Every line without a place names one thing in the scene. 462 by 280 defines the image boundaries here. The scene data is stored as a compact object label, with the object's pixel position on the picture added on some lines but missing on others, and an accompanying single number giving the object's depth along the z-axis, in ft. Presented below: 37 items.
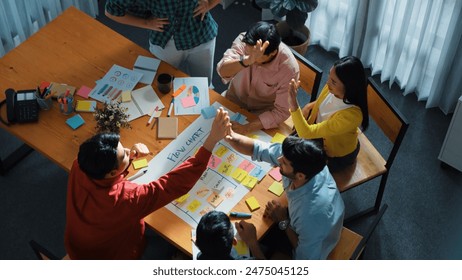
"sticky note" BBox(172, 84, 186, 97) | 10.53
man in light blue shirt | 8.46
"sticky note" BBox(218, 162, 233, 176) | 9.45
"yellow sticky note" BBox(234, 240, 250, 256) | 8.68
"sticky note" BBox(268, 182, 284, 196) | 9.26
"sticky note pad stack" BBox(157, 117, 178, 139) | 9.92
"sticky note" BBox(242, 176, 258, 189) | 9.29
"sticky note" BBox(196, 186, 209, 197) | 9.17
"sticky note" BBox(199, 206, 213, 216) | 8.95
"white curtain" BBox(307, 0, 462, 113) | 12.52
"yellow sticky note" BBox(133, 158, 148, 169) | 9.50
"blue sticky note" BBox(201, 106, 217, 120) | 10.20
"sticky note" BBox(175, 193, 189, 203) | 9.11
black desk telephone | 10.02
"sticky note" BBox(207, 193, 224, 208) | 9.07
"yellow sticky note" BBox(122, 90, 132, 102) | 10.42
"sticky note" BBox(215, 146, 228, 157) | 9.69
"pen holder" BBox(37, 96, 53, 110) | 10.11
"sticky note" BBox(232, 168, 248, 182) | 9.36
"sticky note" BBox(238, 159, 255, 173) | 9.50
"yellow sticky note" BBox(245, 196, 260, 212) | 9.05
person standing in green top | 10.71
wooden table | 9.04
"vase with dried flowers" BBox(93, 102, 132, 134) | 9.83
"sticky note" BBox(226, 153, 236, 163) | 9.60
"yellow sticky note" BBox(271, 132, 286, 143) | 9.92
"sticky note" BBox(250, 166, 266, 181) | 9.41
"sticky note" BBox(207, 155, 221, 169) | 9.52
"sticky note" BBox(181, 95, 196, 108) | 10.37
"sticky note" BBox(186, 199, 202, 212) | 9.03
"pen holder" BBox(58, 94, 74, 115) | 10.03
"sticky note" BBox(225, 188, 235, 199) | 9.17
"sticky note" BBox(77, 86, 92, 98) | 10.44
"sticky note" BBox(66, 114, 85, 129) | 10.00
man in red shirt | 8.00
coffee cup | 10.44
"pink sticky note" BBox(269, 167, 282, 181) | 9.41
